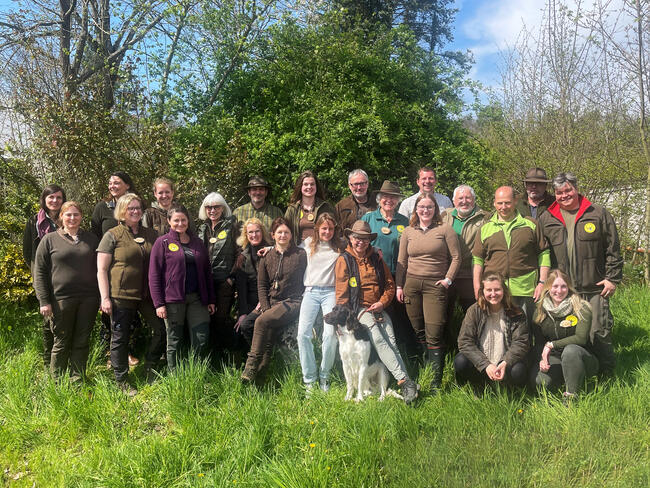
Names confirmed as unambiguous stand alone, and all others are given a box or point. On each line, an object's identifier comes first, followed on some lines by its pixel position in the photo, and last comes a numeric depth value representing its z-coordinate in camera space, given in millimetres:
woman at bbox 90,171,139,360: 5402
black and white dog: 4461
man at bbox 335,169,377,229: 5654
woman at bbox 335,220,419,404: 4577
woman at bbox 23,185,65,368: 5254
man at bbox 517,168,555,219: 5344
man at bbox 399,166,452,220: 5551
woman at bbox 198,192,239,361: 5254
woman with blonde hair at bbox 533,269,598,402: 4191
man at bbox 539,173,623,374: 4574
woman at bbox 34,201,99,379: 4793
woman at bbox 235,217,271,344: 5219
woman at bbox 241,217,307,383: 4879
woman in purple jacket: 4750
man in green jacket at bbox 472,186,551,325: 4582
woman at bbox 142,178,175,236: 5277
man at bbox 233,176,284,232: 5879
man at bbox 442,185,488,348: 5039
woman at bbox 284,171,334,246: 5559
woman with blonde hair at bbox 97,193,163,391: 4770
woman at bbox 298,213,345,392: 4691
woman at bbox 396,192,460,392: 4660
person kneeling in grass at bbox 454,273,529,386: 4266
